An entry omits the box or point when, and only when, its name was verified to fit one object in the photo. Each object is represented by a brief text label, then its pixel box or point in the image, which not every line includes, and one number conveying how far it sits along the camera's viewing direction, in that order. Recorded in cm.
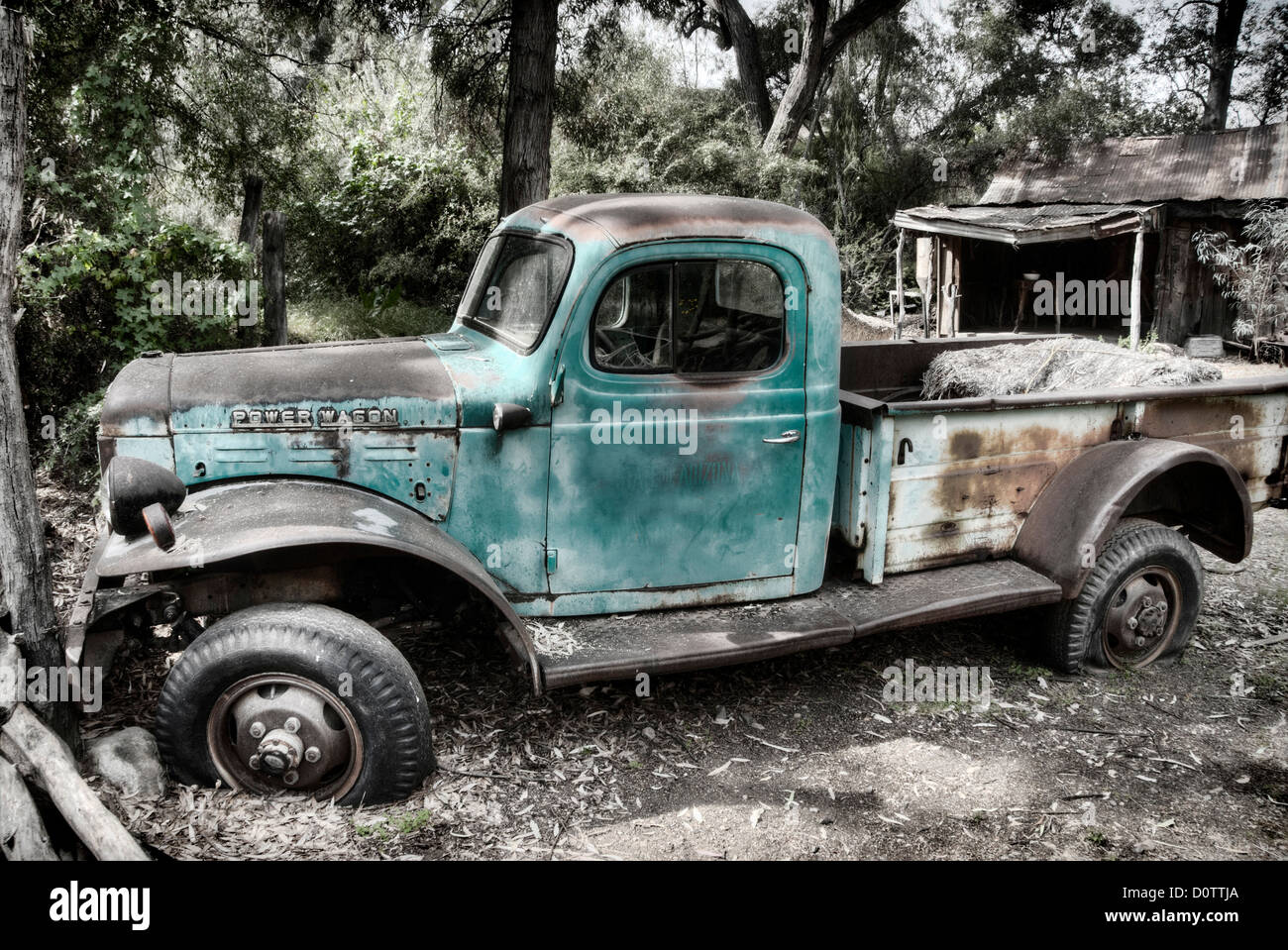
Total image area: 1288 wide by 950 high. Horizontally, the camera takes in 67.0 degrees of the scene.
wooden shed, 1551
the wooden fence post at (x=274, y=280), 853
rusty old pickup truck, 333
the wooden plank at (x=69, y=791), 283
